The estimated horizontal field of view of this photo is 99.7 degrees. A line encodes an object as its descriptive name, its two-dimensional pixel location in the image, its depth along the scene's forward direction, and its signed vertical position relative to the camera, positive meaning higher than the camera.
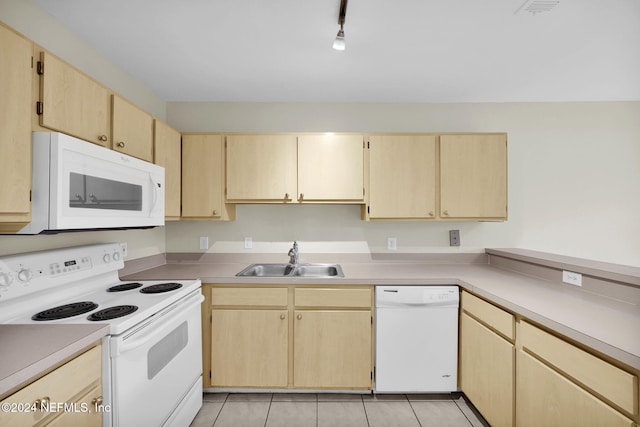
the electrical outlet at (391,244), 2.54 -0.26
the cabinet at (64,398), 0.76 -0.58
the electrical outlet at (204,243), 2.54 -0.25
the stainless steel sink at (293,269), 2.35 -0.47
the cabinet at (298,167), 2.22 +0.41
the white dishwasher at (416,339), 1.88 -0.85
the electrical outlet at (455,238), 2.52 -0.20
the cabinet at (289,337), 1.92 -0.86
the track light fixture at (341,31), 1.37 +1.00
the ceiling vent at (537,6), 1.38 +1.10
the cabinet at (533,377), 0.91 -0.68
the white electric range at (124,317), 1.12 -0.47
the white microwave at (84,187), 1.08 +0.14
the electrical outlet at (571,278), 1.57 -0.36
